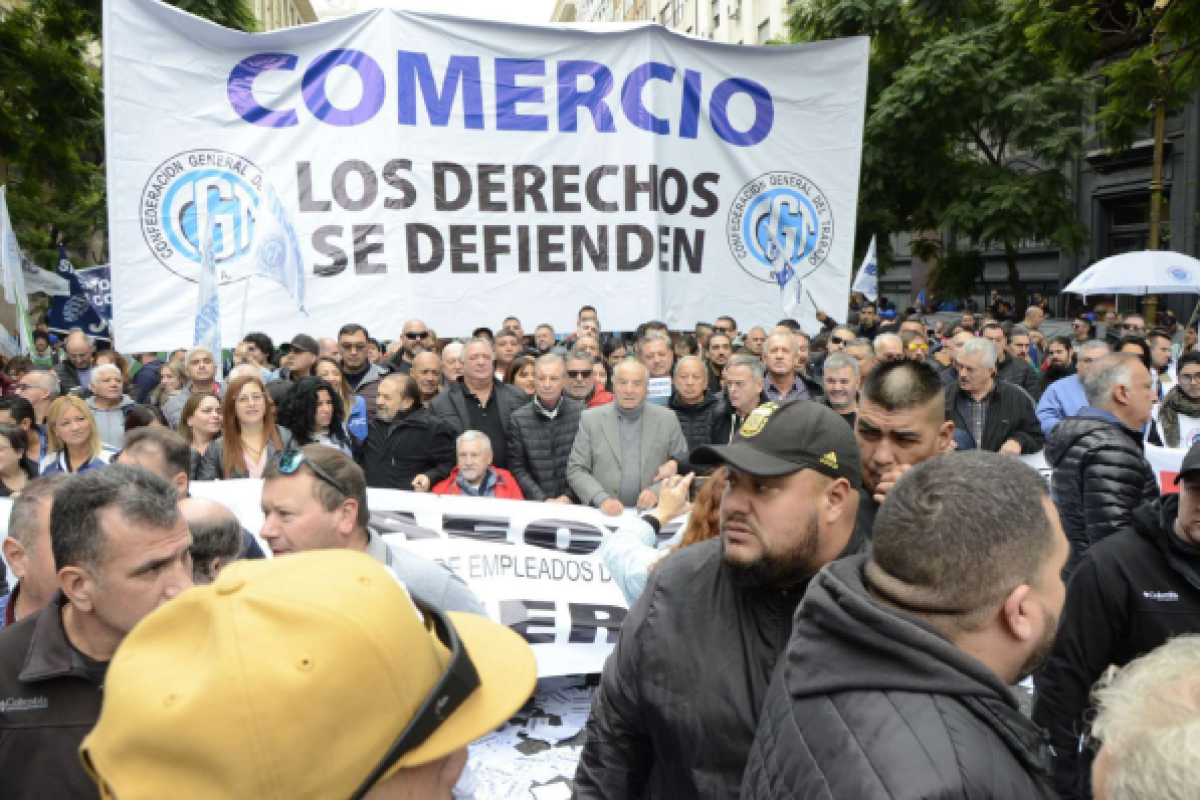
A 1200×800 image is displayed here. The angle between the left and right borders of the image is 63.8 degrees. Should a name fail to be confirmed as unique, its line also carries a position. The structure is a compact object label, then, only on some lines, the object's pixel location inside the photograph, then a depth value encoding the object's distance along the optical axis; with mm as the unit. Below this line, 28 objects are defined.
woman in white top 5352
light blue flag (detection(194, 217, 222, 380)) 7121
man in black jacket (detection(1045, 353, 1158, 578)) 3748
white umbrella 11234
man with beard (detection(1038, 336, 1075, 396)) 9180
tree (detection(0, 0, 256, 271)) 15133
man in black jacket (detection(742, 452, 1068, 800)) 1321
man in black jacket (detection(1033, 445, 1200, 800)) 2725
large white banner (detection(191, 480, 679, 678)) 4840
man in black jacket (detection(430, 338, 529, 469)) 6555
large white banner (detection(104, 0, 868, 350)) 8016
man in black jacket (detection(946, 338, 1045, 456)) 6520
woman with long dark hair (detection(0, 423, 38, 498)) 4660
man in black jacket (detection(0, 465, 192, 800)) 2062
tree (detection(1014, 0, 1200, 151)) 11680
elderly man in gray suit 5785
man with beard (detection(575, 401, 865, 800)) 1926
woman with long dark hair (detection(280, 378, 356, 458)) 5680
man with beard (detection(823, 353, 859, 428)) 5918
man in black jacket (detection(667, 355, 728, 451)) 6547
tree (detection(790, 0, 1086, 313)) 19047
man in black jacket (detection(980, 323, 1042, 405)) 8820
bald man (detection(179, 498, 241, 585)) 2941
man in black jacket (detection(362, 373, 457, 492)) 6078
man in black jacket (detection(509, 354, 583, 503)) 6156
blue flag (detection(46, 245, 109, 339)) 14539
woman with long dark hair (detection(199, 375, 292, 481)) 5406
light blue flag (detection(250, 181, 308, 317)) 8164
